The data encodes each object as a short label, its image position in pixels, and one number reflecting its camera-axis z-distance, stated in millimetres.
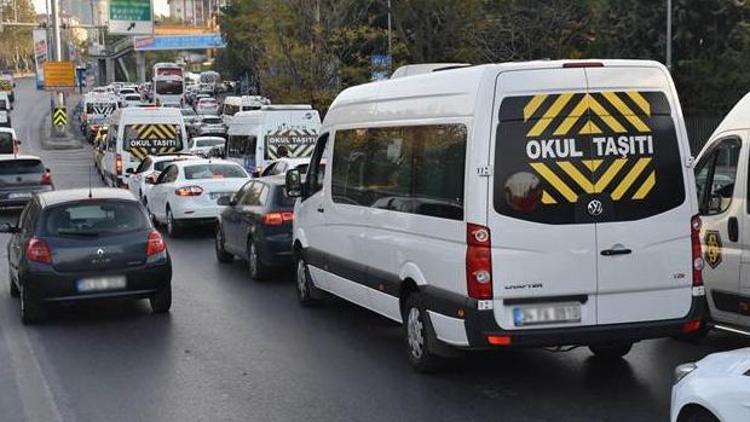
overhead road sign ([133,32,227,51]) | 107125
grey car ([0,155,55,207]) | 22797
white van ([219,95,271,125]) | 48319
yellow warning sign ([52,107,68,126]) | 54438
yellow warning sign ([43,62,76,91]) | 56594
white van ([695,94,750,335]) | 7812
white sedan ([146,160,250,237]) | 17812
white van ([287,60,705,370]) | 6746
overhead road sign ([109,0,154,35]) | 56469
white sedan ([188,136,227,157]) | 32812
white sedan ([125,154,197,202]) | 21047
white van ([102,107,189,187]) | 27156
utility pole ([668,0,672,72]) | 32134
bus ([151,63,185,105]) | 79438
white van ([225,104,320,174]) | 22938
